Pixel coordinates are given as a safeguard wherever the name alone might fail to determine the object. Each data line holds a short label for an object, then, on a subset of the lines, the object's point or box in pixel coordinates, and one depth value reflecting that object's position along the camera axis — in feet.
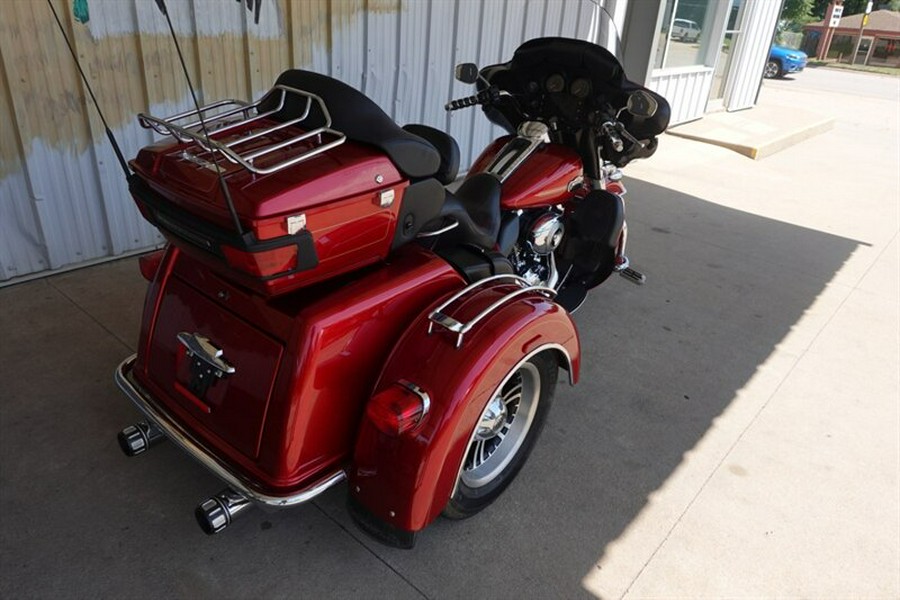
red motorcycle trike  5.48
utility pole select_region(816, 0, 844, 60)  102.84
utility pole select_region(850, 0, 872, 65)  106.73
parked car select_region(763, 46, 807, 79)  63.98
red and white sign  102.12
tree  113.70
